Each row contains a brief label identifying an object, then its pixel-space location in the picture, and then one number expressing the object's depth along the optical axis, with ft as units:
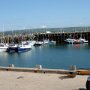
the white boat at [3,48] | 106.57
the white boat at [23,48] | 106.17
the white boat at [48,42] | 152.43
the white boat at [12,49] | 106.74
